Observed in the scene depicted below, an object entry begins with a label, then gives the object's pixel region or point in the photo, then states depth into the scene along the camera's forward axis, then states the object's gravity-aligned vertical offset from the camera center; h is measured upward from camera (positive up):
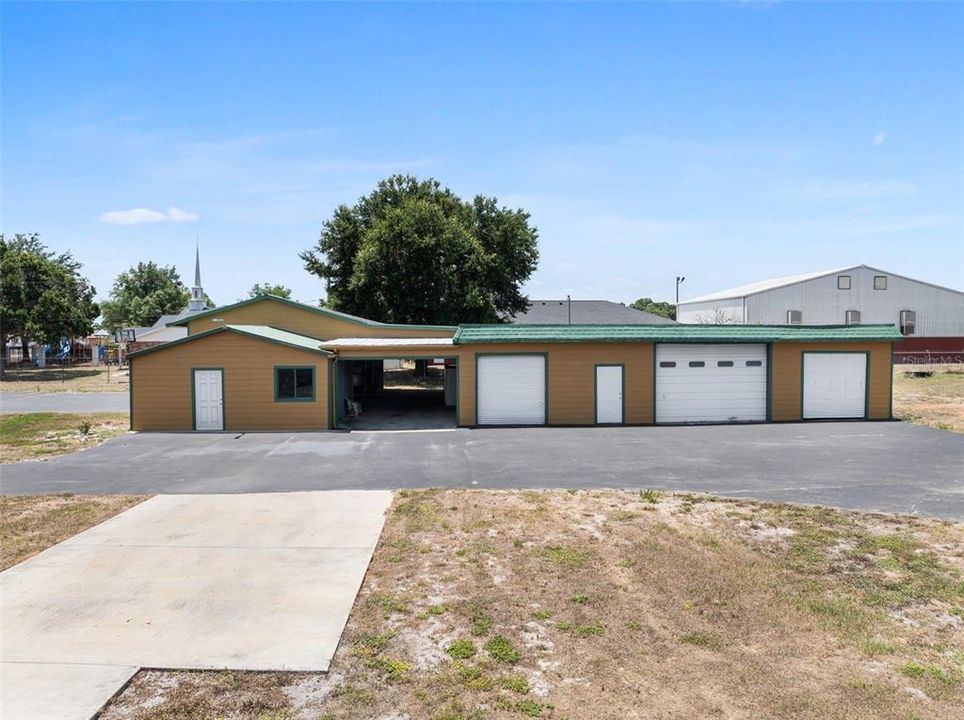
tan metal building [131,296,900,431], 19.56 -0.69
